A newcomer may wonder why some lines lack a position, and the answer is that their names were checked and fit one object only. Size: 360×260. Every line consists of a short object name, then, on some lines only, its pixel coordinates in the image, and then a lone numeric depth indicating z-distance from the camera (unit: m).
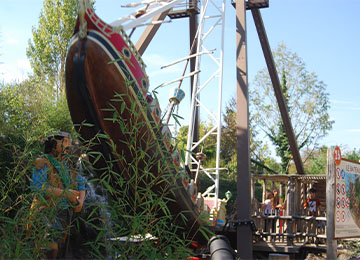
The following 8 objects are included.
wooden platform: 9.24
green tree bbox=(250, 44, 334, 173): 27.22
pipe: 6.83
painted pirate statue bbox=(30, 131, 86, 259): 3.01
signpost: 5.68
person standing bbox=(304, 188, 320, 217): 10.21
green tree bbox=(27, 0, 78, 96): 17.59
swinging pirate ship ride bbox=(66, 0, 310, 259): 5.52
